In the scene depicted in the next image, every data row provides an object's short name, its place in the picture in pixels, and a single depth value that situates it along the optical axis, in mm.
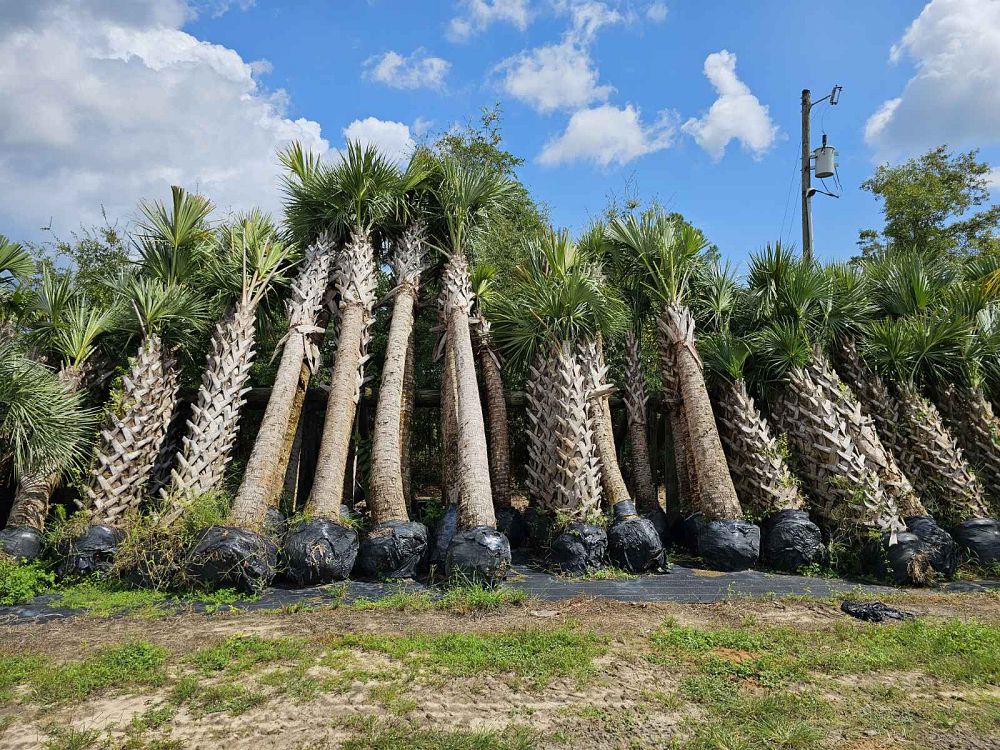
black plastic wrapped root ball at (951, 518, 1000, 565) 7426
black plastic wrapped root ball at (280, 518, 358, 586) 6773
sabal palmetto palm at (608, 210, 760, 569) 7691
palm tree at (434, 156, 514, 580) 6770
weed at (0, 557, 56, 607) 6113
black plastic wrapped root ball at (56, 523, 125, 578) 6879
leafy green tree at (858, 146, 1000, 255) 15602
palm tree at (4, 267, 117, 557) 8562
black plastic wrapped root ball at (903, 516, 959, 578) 7129
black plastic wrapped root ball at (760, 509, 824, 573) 7504
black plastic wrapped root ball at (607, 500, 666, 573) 7395
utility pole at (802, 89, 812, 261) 13000
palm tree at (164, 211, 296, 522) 7688
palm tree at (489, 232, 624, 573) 7703
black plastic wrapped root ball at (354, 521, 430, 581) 7074
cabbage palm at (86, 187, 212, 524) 7699
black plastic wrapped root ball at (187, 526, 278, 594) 6387
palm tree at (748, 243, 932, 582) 7363
